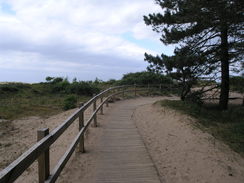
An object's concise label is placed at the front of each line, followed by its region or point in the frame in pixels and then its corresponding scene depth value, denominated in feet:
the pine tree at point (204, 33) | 31.60
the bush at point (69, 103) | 56.24
